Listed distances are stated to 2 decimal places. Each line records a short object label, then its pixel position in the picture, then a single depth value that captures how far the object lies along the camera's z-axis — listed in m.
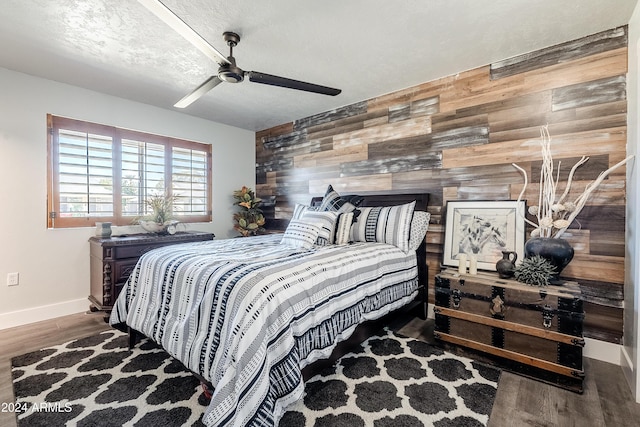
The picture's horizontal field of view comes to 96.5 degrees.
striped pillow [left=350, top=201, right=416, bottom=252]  2.85
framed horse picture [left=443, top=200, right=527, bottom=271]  2.58
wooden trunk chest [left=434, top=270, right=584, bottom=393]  1.86
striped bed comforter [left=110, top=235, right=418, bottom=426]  1.36
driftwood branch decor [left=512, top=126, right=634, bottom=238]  2.19
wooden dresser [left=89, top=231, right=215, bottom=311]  3.00
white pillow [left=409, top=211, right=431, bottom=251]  2.95
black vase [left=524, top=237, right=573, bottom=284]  2.11
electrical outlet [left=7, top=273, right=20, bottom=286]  2.92
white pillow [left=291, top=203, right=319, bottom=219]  3.37
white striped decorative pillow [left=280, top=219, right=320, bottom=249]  2.61
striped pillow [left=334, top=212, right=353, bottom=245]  2.89
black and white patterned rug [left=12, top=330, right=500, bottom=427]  1.59
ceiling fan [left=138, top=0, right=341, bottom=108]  1.57
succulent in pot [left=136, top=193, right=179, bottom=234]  3.58
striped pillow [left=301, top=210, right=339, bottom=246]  2.74
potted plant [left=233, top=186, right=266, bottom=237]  4.69
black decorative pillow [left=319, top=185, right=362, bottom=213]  3.24
